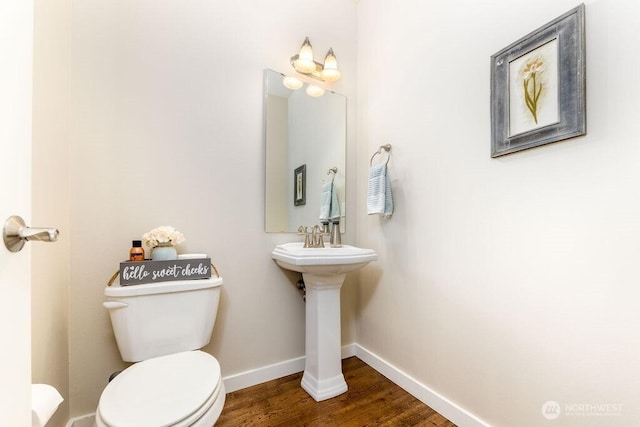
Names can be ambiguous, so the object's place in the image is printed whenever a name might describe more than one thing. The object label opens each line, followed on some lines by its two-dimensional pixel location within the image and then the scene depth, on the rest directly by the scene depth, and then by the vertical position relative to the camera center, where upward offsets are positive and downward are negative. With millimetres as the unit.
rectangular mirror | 1760 +434
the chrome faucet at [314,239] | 1750 -162
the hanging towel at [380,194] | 1688 +122
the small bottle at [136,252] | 1264 -178
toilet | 842 -585
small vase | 1297 -187
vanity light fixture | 1816 +991
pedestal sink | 1539 -594
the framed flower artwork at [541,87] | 978 +492
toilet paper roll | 538 -388
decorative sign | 1188 -258
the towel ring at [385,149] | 1796 +421
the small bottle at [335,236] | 1840 -149
